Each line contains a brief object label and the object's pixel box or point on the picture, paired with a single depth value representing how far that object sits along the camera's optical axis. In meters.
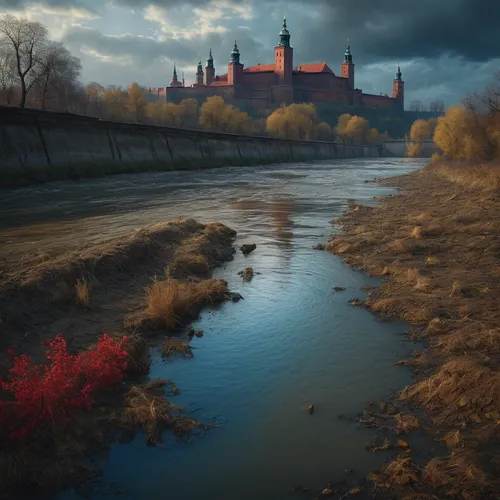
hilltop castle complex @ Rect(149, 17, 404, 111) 177.62
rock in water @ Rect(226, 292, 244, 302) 9.20
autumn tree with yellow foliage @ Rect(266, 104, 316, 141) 116.94
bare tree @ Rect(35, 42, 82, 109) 58.09
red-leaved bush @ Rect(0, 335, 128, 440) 4.65
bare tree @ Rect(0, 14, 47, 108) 54.53
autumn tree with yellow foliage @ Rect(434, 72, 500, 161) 40.81
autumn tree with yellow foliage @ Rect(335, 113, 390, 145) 148.75
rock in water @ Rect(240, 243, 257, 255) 13.57
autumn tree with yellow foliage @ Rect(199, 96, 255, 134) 97.19
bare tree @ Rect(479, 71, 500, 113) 42.86
